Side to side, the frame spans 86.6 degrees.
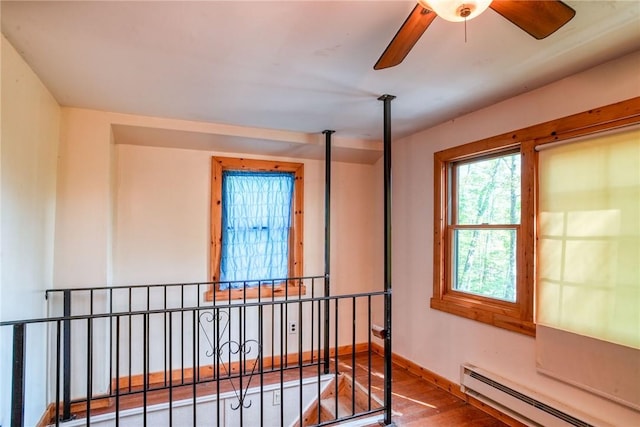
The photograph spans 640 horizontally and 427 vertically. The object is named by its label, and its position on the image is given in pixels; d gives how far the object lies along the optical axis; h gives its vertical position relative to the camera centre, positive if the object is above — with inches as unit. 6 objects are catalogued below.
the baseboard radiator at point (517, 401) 81.0 -49.2
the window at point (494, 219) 91.6 -0.4
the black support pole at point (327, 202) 134.1 +6.1
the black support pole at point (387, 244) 94.8 -7.8
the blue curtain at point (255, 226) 141.7 -3.6
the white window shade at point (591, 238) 74.6 -4.9
